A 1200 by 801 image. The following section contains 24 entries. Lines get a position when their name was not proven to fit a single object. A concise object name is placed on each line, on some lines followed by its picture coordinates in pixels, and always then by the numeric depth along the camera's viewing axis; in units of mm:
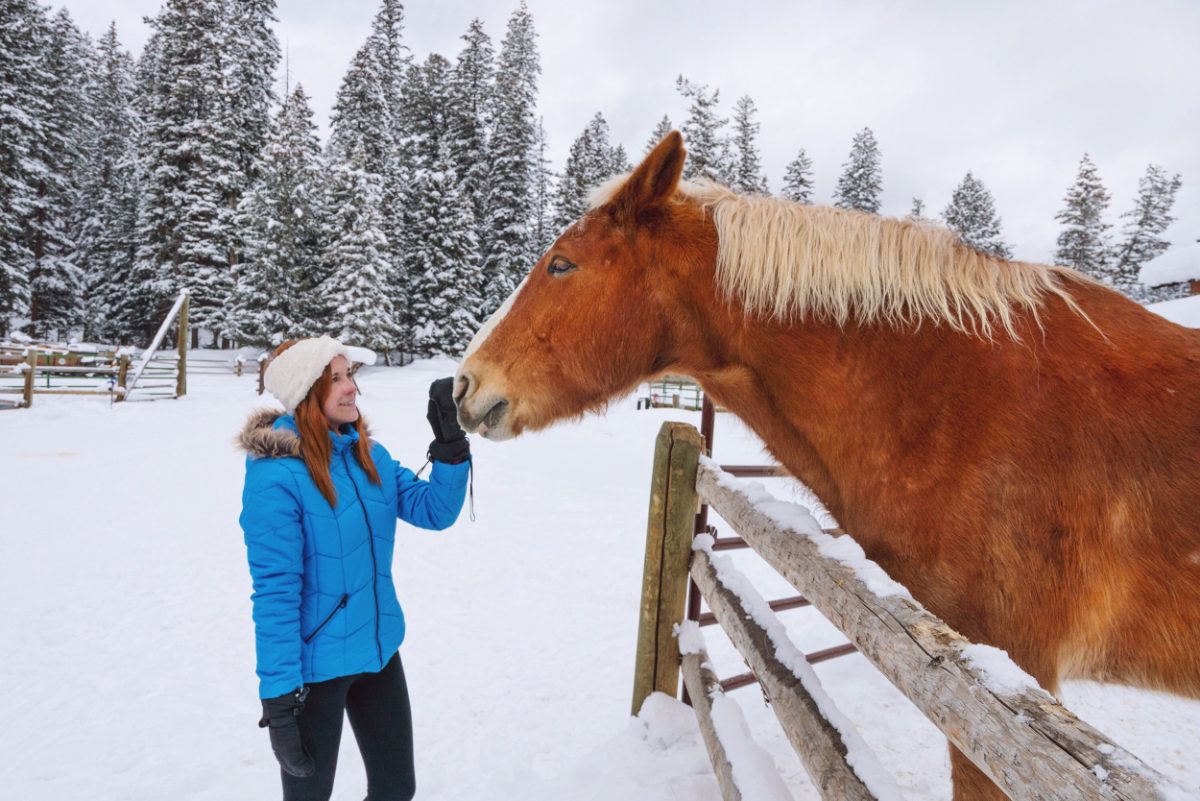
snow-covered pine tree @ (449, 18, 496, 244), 30656
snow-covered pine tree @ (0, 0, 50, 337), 24531
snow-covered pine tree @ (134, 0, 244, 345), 28406
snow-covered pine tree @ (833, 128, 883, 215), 34000
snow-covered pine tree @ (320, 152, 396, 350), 25188
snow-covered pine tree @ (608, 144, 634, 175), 38147
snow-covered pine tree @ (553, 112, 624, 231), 32125
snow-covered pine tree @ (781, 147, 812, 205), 34531
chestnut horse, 1490
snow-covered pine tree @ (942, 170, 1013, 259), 35625
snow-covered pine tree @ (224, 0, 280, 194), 29469
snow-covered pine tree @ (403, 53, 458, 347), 28562
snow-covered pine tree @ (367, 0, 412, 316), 29297
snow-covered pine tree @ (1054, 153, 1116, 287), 30547
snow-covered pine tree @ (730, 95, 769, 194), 32562
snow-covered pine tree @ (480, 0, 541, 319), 30750
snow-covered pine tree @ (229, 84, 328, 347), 27031
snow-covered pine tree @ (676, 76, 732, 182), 26141
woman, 2250
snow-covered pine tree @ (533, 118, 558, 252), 39312
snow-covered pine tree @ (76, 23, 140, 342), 33000
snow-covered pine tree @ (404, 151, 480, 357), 28250
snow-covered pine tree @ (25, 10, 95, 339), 28391
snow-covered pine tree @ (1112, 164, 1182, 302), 35353
